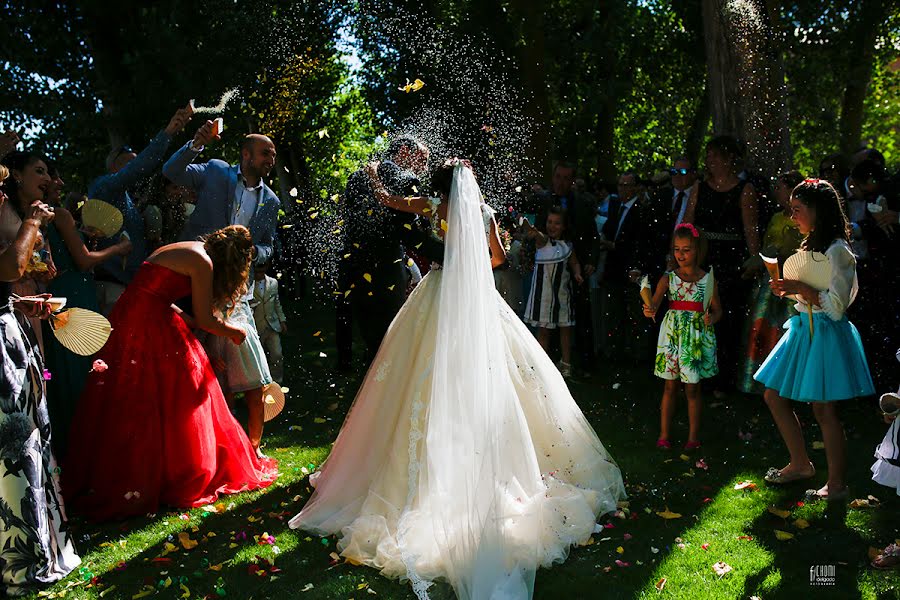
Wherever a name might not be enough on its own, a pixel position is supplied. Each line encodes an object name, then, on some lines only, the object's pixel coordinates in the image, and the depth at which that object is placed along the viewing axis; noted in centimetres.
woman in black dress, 653
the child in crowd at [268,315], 743
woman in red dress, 455
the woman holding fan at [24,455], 357
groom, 578
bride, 365
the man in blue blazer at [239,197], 557
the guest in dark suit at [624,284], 841
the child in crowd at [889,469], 358
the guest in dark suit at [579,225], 809
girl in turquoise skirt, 431
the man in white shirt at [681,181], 756
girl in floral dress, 561
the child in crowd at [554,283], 796
